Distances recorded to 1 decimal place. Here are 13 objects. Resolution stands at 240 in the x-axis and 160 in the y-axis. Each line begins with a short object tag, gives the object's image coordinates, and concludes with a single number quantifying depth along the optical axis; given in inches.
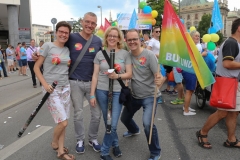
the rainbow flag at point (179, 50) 114.0
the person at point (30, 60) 350.7
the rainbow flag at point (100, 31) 464.1
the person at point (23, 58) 484.0
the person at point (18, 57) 519.7
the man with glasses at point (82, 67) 128.0
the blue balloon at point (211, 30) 292.5
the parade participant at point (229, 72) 128.3
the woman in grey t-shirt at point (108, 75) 120.4
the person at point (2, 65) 475.6
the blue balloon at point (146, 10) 475.9
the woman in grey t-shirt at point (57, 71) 120.6
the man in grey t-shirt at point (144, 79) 118.9
